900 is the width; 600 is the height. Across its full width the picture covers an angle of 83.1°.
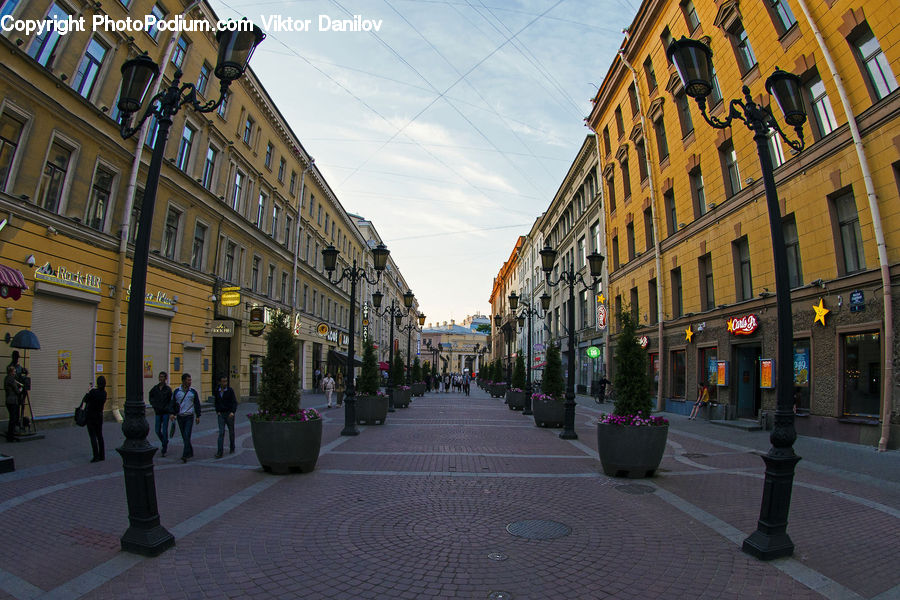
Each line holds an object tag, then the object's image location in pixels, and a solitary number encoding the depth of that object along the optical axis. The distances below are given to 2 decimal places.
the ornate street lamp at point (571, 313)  14.09
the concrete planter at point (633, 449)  8.66
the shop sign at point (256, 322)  24.45
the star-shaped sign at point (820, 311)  13.38
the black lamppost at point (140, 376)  4.90
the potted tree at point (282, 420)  8.63
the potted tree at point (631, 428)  8.67
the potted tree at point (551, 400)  16.75
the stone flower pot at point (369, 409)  17.11
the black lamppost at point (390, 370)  23.62
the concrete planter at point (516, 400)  26.17
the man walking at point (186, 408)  10.18
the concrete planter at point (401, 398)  25.86
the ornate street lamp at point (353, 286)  14.35
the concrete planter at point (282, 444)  8.61
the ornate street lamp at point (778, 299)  4.96
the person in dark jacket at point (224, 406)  10.70
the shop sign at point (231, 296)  23.28
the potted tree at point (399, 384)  25.95
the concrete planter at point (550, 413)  16.72
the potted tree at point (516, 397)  26.19
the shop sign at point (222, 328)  22.91
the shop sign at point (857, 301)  12.32
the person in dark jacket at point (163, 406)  10.34
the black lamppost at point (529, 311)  23.06
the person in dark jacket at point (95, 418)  9.52
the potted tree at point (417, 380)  40.51
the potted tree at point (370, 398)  17.12
